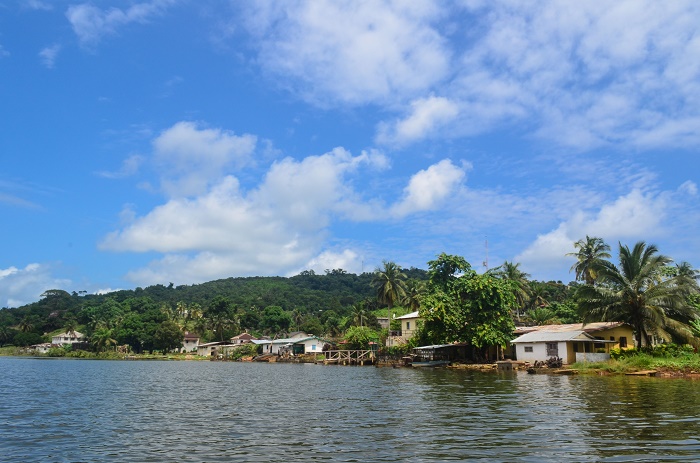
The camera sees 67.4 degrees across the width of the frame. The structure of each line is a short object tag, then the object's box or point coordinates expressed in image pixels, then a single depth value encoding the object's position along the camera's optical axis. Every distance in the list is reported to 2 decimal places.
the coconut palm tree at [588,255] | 75.25
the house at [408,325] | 75.93
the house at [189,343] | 132.38
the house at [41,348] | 143.75
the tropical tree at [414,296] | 92.06
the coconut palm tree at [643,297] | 43.31
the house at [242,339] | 125.31
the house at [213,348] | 121.00
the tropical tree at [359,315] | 102.56
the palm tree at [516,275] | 86.05
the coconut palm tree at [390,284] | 94.00
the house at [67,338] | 153.12
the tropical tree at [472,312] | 56.34
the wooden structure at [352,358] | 81.19
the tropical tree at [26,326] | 161.86
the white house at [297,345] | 105.38
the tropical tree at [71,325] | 153.62
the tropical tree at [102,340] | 129.00
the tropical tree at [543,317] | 74.94
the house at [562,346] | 48.28
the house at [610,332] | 51.19
